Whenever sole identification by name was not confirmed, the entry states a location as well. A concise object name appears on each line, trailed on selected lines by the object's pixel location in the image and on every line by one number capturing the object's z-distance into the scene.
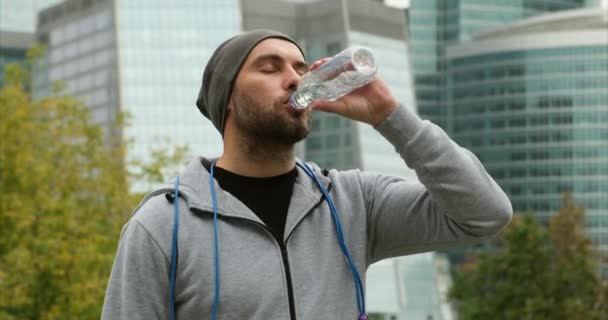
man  3.21
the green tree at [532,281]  43.75
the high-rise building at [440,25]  127.88
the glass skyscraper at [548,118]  108.69
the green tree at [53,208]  19.52
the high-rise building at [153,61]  76.69
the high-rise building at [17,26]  116.06
